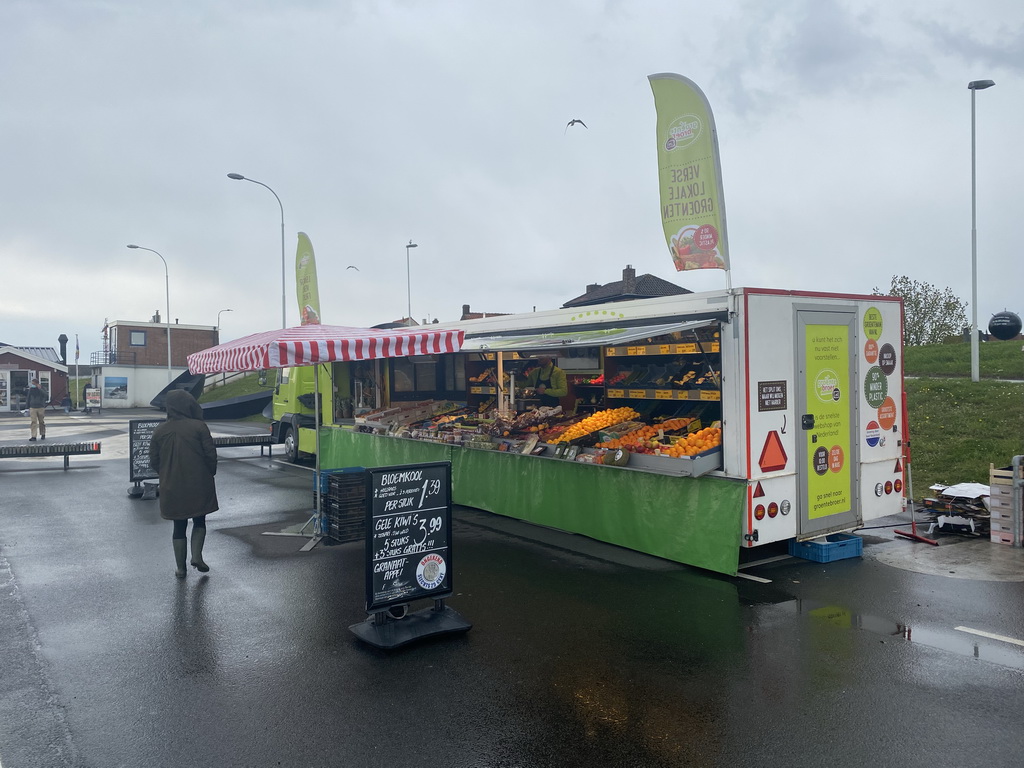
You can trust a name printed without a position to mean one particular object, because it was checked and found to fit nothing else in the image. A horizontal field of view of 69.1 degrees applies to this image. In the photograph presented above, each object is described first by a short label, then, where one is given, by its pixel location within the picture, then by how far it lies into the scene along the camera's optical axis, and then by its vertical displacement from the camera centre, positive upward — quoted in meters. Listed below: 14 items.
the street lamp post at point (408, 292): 44.42 +5.68
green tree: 36.06 +3.08
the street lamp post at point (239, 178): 24.77 +7.06
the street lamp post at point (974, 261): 17.83 +2.92
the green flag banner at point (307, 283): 19.41 +2.76
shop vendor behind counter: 11.15 +0.04
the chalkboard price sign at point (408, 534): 5.78 -1.19
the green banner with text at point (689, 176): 8.97 +2.55
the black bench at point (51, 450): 15.82 -1.26
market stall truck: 7.18 -0.51
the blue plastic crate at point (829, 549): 7.83 -1.80
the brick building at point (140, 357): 48.28 +2.58
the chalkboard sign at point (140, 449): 12.88 -1.03
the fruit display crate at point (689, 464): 7.25 -0.82
